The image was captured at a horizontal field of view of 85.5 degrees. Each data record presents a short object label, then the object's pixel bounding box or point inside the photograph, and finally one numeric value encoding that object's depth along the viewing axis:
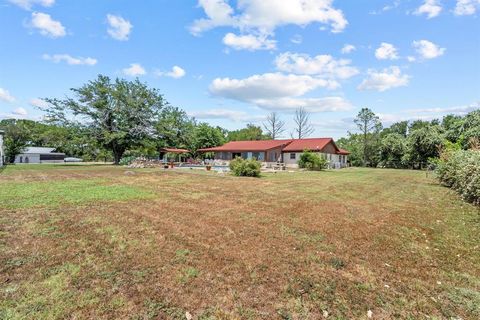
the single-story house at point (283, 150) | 31.55
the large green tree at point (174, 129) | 33.12
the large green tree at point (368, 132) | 45.41
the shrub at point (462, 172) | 8.99
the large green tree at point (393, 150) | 38.97
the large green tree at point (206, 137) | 45.28
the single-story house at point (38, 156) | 52.36
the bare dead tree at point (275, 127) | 51.41
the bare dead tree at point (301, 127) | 48.33
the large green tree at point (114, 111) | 30.56
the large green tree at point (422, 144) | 33.12
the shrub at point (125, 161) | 35.30
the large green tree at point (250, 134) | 54.69
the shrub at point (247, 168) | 18.33
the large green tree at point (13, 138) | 43.19
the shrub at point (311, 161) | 26.28
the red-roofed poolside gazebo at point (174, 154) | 36.59
